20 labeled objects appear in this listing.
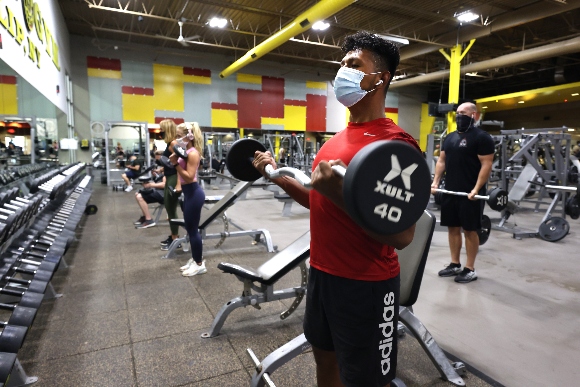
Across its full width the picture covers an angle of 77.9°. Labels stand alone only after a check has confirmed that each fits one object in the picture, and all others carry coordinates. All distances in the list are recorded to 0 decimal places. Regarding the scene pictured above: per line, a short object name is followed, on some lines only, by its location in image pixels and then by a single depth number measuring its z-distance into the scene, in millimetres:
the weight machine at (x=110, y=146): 9922
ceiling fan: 9000
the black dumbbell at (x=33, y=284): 1907
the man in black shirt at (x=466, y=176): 2645
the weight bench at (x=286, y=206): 5841
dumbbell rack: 1614
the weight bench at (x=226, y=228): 3256
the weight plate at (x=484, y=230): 3707
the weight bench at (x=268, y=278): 1959
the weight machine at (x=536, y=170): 4340
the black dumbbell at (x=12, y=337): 1435
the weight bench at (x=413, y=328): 1534
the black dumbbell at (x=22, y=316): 1600
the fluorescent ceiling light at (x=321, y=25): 8805
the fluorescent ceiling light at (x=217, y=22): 9062
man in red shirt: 958
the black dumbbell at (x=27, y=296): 1751
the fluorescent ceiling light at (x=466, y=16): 8070
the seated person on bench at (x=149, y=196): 4598
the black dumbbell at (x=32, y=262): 2148
